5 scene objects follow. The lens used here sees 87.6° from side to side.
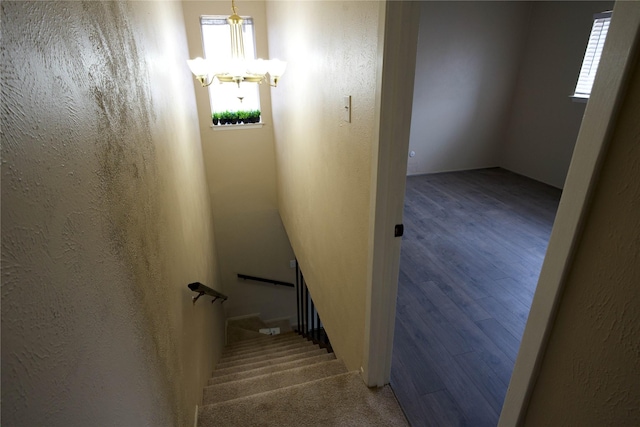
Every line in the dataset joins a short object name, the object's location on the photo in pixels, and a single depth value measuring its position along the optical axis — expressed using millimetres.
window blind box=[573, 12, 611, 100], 4286
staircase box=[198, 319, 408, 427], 1702
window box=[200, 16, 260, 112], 4238
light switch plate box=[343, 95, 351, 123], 1646
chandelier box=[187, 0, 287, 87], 2410
